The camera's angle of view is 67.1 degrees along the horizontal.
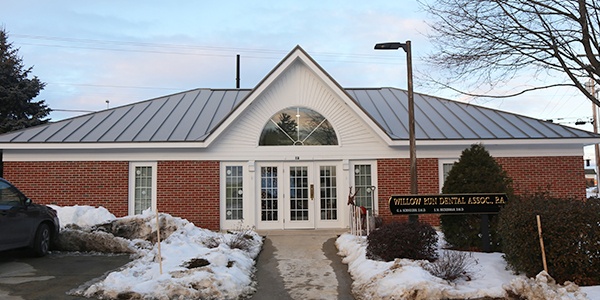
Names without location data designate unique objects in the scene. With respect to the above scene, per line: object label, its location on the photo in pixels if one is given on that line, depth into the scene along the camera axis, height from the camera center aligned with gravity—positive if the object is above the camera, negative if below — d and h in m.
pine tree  22.84 +4.13
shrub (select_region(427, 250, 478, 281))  7.30 -1.57
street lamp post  10.39 +1.86
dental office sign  9.07 -0.62
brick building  14.41 +0.46
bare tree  9.76 +2.97
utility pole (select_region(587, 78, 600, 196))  31.42 +1.82
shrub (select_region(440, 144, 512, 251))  9.58 -0.29
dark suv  8.85 -0.92
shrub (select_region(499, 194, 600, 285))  6.73 -1.03
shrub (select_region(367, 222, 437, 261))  8.45 -1.30
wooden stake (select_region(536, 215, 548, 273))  6.74 -1.05
